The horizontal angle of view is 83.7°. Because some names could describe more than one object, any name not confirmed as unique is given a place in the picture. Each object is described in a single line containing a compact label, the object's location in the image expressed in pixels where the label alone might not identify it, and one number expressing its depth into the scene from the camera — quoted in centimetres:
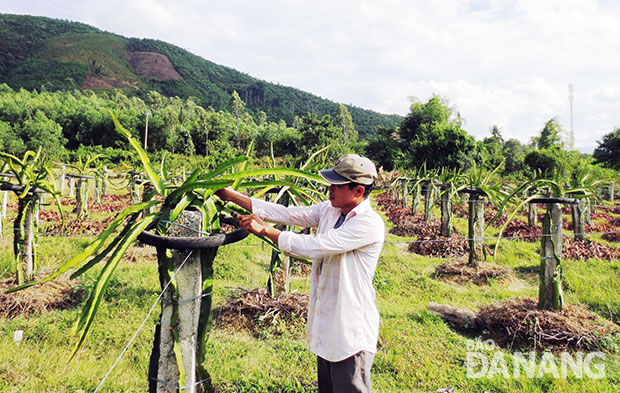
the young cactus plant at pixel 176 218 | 106
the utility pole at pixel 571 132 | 2605
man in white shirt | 157
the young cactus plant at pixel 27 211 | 354
